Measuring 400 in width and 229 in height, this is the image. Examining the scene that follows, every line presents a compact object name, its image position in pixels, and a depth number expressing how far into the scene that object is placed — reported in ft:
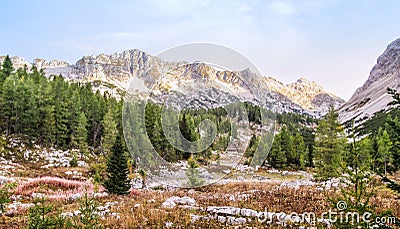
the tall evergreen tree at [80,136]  180.36
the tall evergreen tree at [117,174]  59.06
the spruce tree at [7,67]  227.14
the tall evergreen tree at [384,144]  168.34
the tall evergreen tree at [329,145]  115.65
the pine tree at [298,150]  221.70
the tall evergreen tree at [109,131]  174.05
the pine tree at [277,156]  208.36
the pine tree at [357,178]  19.02
